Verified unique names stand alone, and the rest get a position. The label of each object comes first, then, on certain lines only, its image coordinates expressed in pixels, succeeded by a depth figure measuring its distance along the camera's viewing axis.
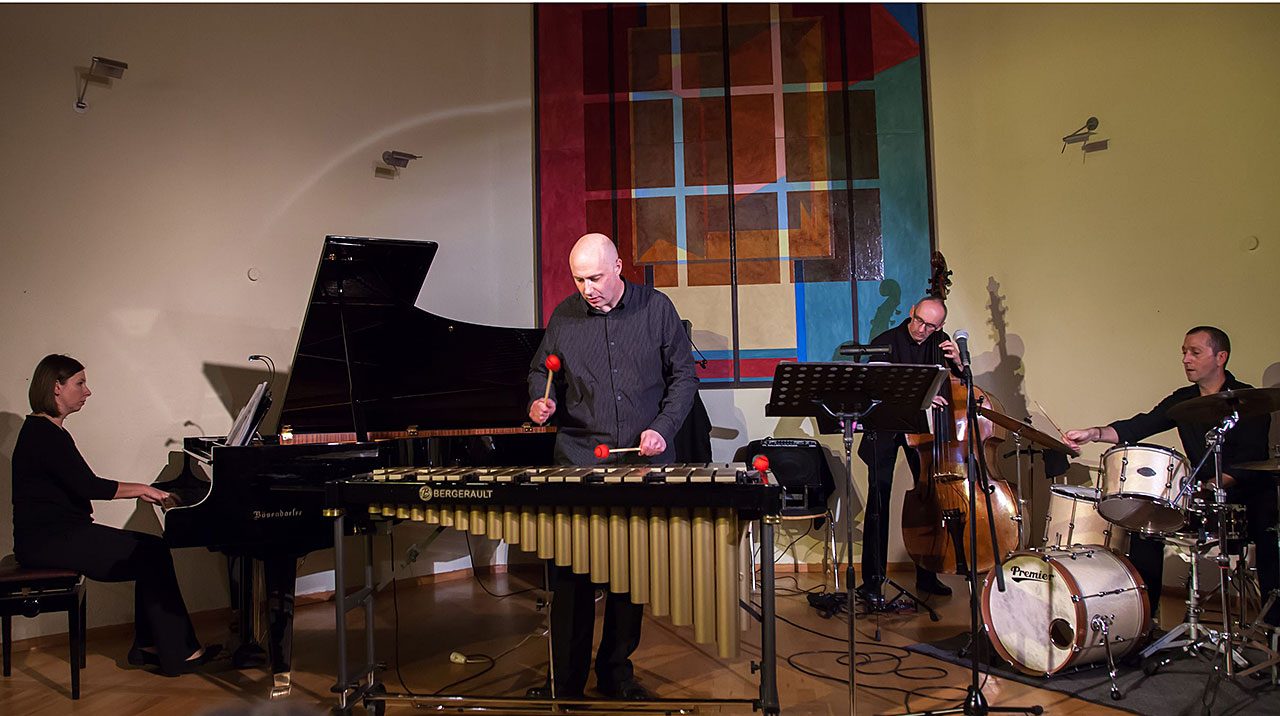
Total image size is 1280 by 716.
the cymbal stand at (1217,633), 3.26
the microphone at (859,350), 3.85
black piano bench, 3.64
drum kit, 3.41
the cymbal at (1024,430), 3.64
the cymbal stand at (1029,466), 5.46
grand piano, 3.63
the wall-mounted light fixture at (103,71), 4.72
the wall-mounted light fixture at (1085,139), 5.58
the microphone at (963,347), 3.03
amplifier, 5.25
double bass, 4.14
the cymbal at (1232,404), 3.33
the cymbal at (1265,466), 3.30
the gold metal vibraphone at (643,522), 2.64
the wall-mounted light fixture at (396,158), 5.83
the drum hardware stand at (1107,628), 3.44
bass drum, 3.44
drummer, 3.96
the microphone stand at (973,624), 2.88
